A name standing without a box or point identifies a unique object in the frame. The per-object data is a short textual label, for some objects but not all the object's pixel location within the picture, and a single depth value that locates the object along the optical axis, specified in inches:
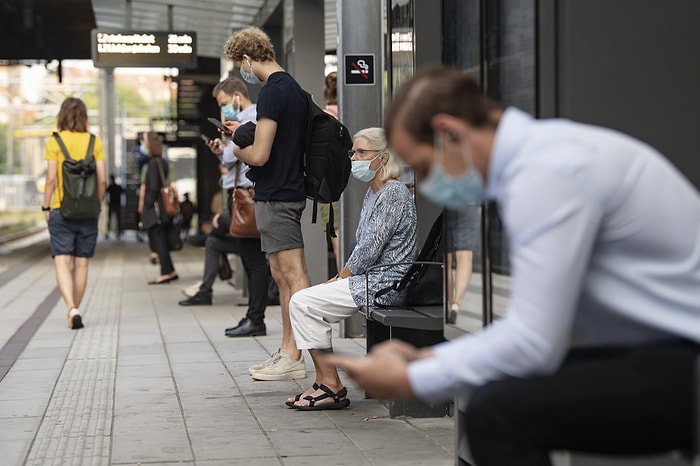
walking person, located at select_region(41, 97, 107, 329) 419.8
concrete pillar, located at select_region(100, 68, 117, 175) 1713.8
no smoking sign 371.6
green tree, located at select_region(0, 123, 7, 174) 3247.0
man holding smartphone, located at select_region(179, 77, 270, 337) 372.8
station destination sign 656.4
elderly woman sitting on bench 250.5
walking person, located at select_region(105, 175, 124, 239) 1424.7
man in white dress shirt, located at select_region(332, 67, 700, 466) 94.3
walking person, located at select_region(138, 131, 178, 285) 590.2
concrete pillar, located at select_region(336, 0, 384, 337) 372.2
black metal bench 231.6
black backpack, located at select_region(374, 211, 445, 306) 246.1
